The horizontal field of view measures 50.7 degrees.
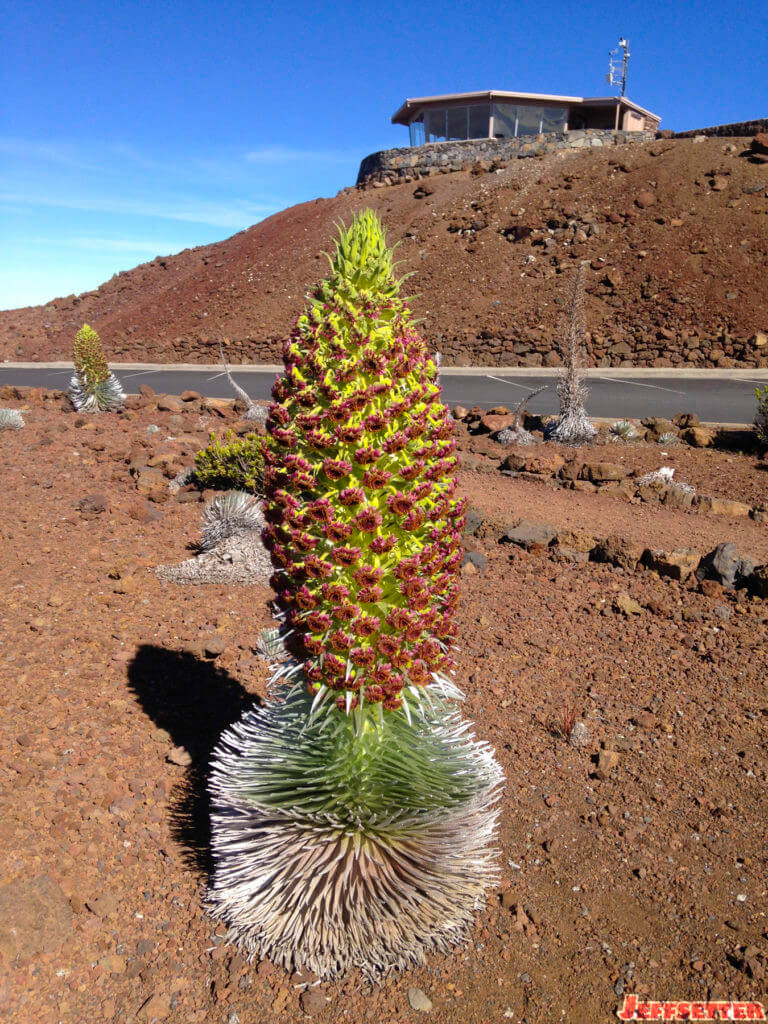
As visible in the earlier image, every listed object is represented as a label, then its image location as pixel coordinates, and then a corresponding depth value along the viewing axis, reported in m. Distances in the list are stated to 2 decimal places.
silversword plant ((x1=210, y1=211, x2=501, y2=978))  2.28
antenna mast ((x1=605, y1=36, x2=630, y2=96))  38.53
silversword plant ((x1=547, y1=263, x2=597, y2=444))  10.84
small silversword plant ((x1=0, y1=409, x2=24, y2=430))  10.16
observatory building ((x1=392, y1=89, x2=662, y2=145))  35.75
